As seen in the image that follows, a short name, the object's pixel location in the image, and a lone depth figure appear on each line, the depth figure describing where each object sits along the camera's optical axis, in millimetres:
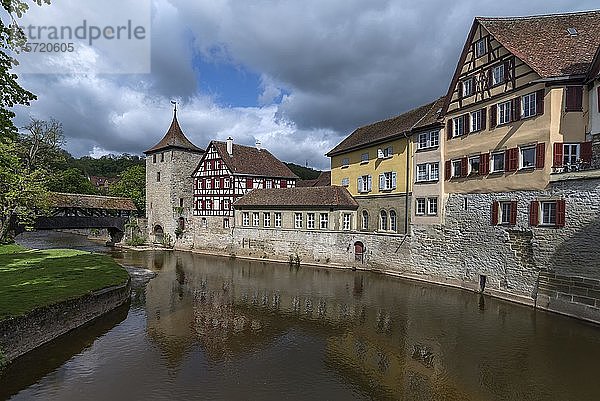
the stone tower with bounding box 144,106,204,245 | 40250
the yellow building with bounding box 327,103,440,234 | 26062
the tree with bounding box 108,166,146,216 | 54578
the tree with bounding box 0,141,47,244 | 27156
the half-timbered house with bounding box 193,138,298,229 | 36656
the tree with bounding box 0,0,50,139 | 7055
